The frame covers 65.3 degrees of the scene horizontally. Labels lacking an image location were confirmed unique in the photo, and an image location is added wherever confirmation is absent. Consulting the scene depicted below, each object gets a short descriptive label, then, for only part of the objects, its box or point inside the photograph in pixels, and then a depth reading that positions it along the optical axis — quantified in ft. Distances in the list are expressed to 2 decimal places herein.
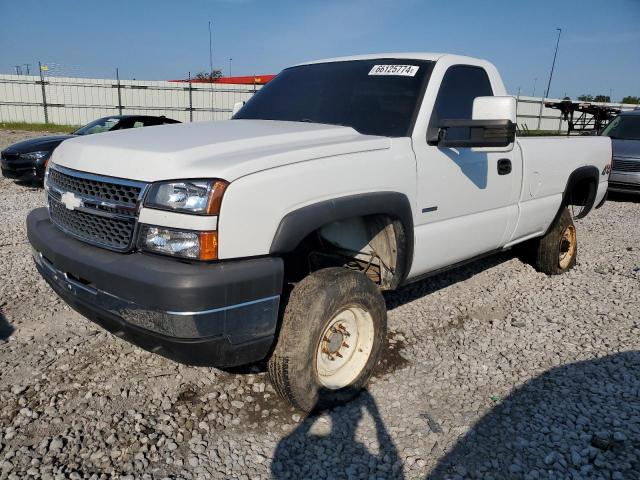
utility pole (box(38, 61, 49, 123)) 77.82
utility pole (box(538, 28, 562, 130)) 75.90
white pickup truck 7.18
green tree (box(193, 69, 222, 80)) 158.81
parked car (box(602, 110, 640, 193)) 31.60
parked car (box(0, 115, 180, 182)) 27.68
